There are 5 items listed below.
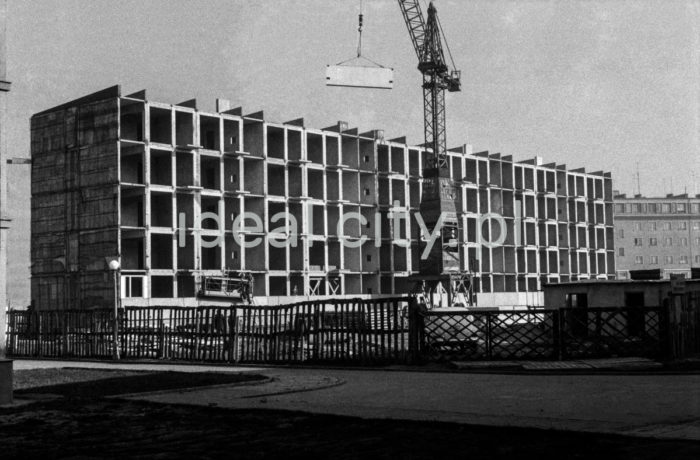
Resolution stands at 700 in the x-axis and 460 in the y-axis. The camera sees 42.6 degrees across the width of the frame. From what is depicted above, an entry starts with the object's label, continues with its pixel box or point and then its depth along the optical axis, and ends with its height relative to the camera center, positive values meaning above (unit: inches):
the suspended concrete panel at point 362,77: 3176.7 +758.0
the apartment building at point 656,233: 6732.3 +379.0
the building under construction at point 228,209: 2849.4 +298.1
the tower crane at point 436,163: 3612.2 +532.1
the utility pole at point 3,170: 602.5 +86.1
